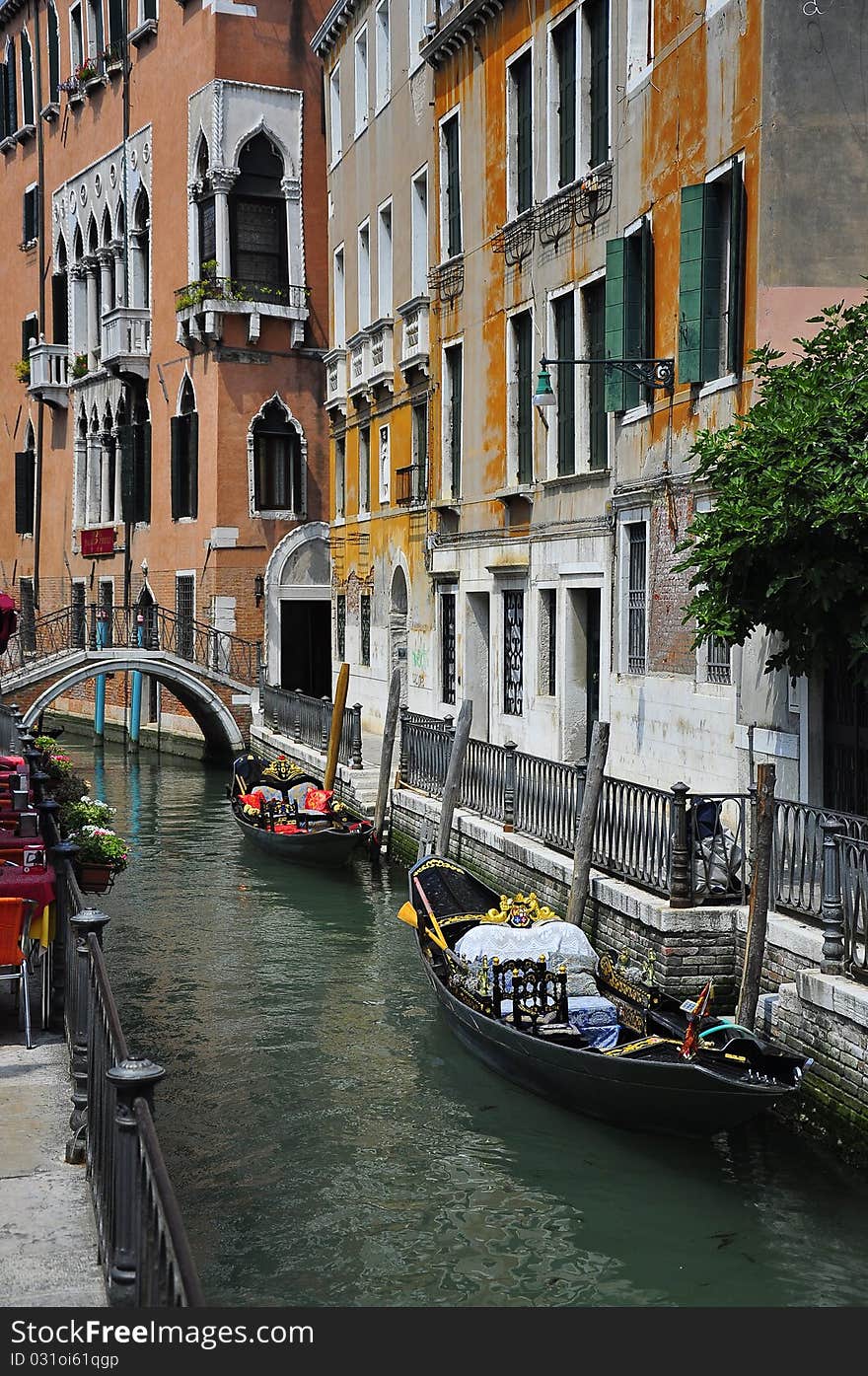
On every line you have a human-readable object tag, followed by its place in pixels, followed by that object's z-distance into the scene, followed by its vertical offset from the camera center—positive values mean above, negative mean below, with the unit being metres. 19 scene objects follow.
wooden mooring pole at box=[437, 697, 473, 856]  14.26 -1.35
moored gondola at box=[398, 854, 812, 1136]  7.52 -2.16
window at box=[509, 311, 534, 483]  16.11 +2.36
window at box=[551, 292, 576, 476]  14.95 +2.25
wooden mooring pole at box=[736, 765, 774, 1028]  8.24 -1.59
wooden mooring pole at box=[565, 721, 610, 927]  10.70 -1.44
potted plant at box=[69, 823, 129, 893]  9.60 -1.40
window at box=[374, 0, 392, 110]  21.70 +7.83
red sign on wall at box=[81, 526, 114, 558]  31.39 +1.69
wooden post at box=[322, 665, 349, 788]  18.48 -1.03
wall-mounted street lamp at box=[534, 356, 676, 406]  12.26 +1.97
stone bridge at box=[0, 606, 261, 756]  25.42 -0.68
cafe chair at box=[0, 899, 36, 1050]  6.79 -1.32
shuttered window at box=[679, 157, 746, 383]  11.25 +2.46
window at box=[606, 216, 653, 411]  12.64 +2.57
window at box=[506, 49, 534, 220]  16.06 +4.99
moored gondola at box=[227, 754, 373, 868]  16.58 -2.11
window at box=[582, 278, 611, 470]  14.24 +2.18
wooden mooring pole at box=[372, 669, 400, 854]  16.83 -1.37
